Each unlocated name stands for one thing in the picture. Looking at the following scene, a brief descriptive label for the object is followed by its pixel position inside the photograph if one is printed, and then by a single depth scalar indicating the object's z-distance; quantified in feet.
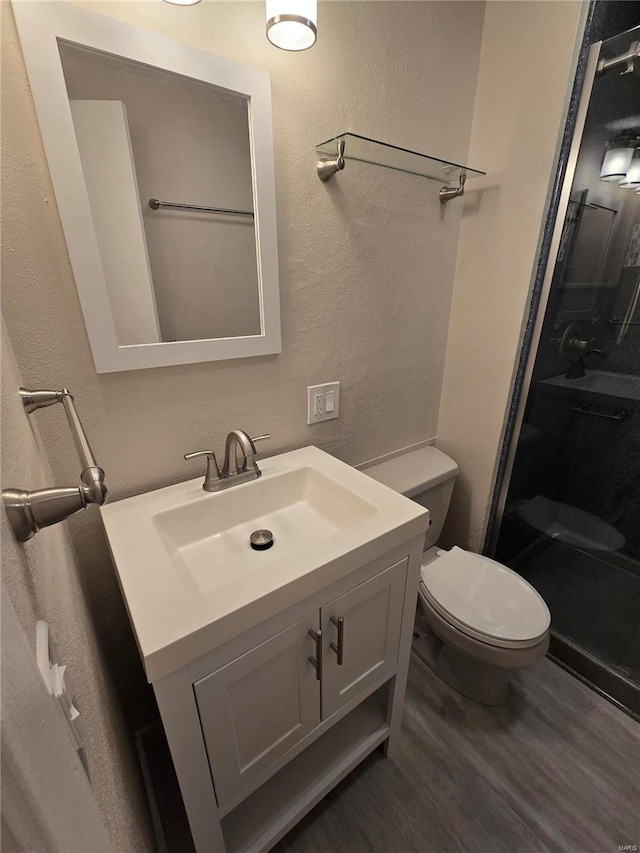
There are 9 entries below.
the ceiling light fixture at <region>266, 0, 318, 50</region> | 2.52
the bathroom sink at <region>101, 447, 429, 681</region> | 2.08
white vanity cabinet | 2.27
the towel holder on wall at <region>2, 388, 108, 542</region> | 1.17
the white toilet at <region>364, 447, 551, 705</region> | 3.82
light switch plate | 4.11
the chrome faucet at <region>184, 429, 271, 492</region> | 3.18
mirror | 2.43
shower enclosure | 4.15
